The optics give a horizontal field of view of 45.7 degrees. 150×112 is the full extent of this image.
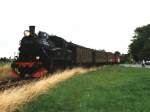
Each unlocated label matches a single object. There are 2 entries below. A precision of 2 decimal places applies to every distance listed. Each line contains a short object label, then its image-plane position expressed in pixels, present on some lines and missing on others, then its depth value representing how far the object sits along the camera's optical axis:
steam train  12.16
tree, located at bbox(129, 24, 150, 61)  52.45
